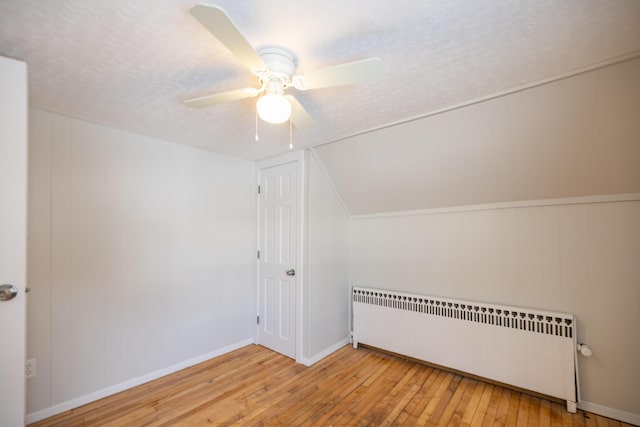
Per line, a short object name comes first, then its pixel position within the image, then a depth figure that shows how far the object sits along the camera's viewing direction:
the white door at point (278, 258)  2.99
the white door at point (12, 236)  1.31
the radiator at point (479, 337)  2.11
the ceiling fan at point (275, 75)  1.01
